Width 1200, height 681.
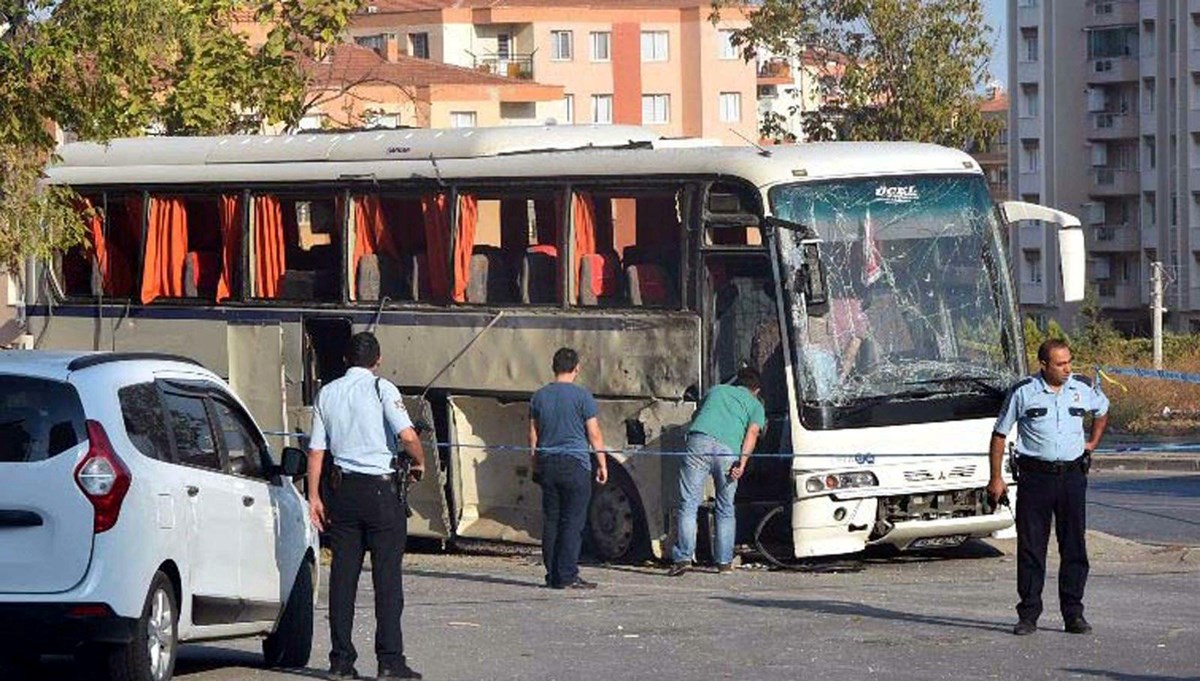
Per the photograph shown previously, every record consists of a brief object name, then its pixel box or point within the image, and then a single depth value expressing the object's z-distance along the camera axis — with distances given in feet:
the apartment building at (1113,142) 317.42
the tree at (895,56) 155.33
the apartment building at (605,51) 347.97
